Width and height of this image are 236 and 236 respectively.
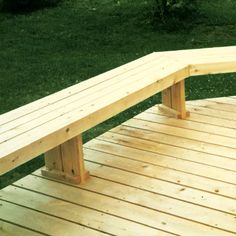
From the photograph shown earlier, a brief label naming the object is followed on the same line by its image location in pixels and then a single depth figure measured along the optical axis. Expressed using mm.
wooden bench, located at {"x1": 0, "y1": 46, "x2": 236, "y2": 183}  3385
